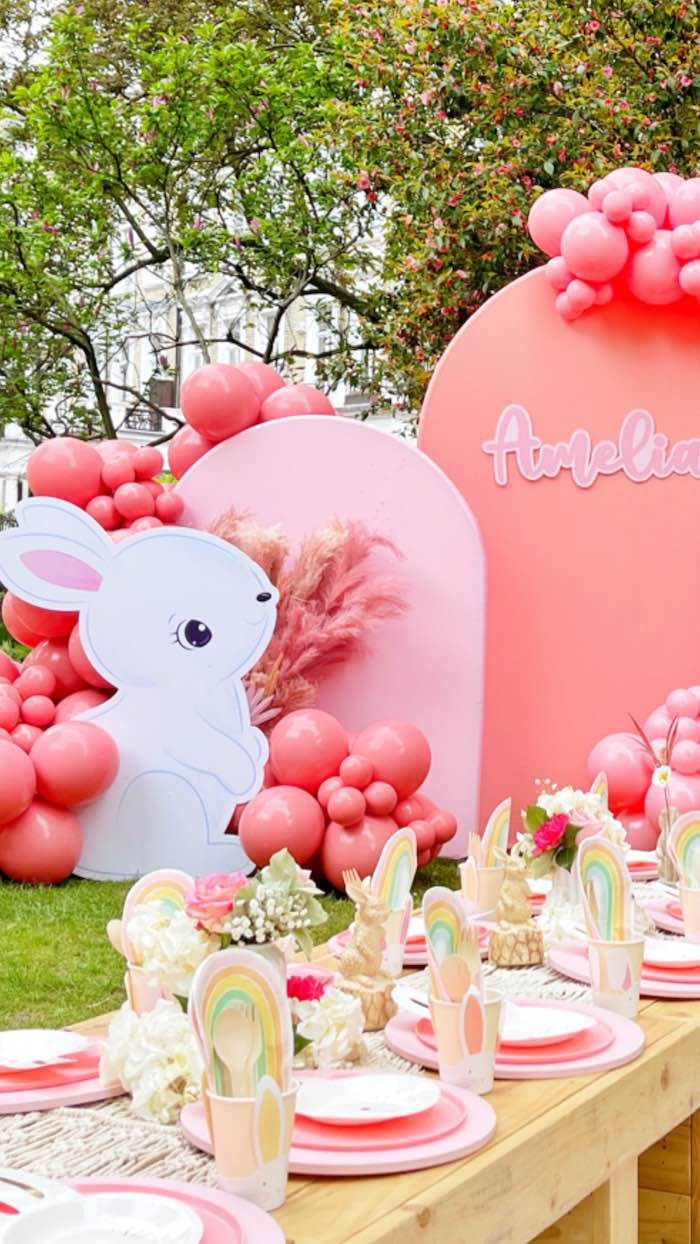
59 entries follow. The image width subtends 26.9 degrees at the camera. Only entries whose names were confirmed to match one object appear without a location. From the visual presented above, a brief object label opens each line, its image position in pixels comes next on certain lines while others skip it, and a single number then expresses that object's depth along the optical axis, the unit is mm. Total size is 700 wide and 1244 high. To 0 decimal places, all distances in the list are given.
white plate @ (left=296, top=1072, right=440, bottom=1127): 1500
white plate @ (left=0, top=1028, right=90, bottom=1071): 1666
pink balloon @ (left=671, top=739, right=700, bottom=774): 5172
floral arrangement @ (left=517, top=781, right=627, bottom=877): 2518
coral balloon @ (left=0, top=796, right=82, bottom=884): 5051
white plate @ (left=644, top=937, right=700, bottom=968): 2203
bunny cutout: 5262
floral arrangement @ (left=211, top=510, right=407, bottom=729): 5414
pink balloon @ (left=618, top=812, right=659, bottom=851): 5242
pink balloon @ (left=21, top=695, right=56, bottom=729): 5367
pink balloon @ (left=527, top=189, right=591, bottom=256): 5664
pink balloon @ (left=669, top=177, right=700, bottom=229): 5578
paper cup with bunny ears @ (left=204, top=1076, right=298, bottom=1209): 1339
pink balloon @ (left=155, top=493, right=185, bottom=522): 5699
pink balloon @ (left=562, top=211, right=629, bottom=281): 5504
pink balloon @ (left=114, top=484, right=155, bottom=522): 5586
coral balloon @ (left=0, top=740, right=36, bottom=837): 4879
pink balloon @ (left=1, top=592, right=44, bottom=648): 5534
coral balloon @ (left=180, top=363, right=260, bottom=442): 5695
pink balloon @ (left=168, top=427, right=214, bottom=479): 5957
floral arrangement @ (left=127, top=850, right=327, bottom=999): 1587
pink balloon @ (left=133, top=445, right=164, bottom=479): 5707
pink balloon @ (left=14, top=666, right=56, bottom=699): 5484
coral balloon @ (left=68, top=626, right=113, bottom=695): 5422
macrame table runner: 1430
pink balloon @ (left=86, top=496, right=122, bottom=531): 5617
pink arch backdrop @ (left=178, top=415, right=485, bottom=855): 5598
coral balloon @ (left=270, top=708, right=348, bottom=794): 5020
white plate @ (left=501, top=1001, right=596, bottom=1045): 1779
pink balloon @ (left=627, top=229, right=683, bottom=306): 5520
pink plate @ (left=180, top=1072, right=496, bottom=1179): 1407
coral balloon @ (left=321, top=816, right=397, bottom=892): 4902
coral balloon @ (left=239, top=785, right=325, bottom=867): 4906
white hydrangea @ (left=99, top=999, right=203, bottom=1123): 1570
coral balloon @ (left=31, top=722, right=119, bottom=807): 5008
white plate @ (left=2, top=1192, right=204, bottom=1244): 1233
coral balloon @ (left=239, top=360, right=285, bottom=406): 6012
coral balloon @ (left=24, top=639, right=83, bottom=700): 5574
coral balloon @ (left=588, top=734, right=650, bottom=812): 5273
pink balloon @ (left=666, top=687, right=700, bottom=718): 5320
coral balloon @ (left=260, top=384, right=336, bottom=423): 5879
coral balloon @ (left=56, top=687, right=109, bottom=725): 5406
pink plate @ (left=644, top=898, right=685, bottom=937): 2547
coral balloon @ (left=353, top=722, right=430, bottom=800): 5004
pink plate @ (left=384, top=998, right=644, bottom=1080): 1703
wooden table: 1339
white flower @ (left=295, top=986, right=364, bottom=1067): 1711
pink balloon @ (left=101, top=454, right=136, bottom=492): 5652
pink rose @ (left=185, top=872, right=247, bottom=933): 1605
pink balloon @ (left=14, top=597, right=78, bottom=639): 5484
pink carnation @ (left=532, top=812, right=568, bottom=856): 2508
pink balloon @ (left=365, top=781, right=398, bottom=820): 4969
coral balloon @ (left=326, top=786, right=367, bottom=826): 4914
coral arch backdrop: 5746
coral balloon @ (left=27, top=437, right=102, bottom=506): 5578
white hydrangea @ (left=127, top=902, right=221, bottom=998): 1669
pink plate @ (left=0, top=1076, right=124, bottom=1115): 1584
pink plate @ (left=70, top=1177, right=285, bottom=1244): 1257
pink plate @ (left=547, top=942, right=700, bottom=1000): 2082
